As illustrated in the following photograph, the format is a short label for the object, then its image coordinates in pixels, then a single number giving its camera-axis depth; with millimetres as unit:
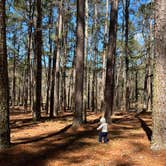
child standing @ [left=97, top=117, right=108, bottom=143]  8605
